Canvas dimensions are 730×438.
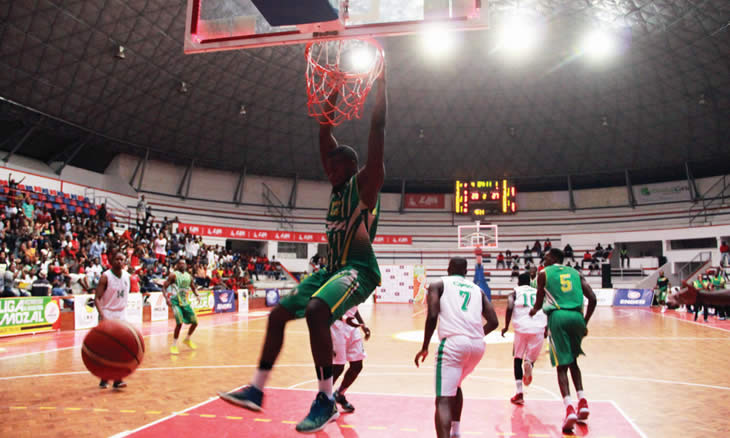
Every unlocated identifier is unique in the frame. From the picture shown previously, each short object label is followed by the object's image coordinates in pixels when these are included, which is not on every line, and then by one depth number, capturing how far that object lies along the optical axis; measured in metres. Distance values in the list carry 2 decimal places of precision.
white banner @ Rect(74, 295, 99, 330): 14.72
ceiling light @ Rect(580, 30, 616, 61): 24.58
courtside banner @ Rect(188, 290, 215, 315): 19.98
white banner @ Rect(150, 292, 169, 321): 18.09
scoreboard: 36.22
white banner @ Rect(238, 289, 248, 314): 23.44
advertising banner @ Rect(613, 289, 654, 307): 27.42
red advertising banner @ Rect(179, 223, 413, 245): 31.98
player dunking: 2.94
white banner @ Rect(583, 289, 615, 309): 28.36
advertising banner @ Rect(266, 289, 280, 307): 26.41
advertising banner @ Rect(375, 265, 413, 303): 31.41
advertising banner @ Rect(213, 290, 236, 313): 22.03
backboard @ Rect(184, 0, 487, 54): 5.29
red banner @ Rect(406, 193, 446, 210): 41.16
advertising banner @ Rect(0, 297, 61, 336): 12.79
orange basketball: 4.96
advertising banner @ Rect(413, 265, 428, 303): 31.88
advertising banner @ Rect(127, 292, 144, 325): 16.57
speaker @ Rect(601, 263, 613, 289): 29.23
